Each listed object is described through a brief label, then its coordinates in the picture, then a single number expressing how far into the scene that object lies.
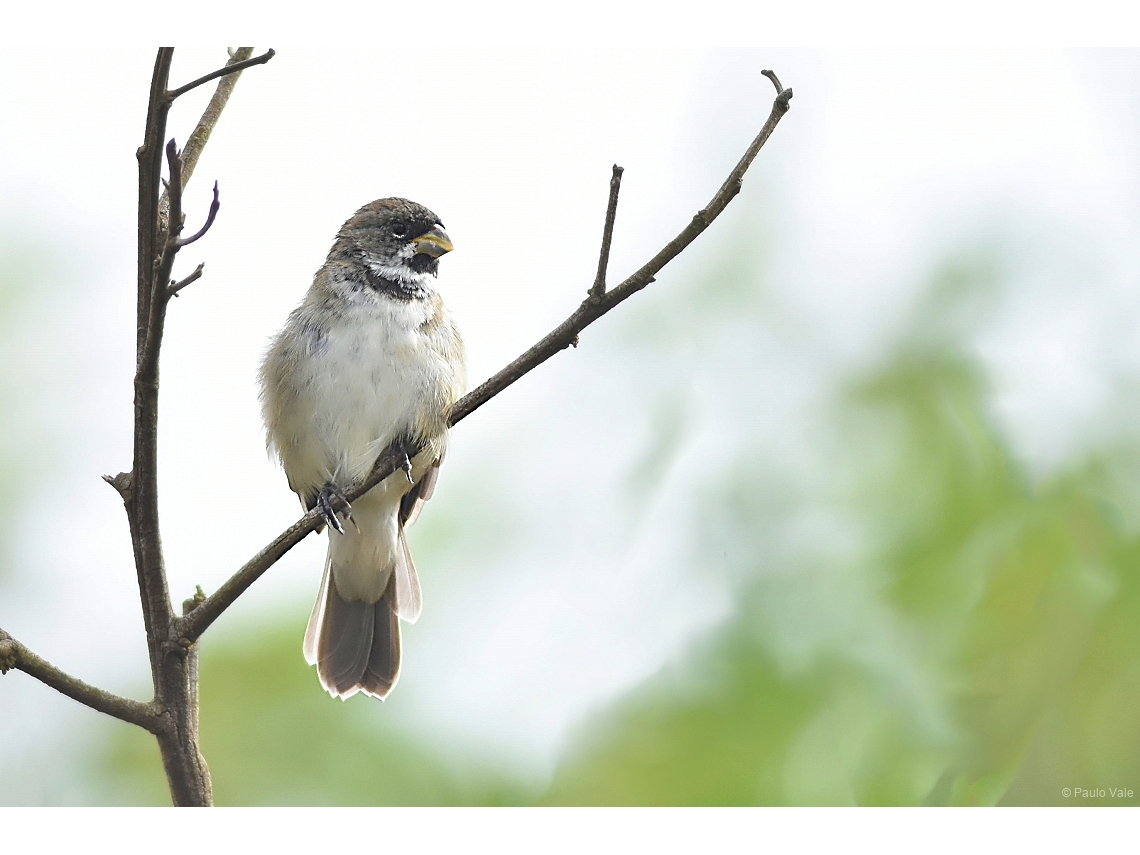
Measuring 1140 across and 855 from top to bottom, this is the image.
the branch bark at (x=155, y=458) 4.34
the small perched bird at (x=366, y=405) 6.72
